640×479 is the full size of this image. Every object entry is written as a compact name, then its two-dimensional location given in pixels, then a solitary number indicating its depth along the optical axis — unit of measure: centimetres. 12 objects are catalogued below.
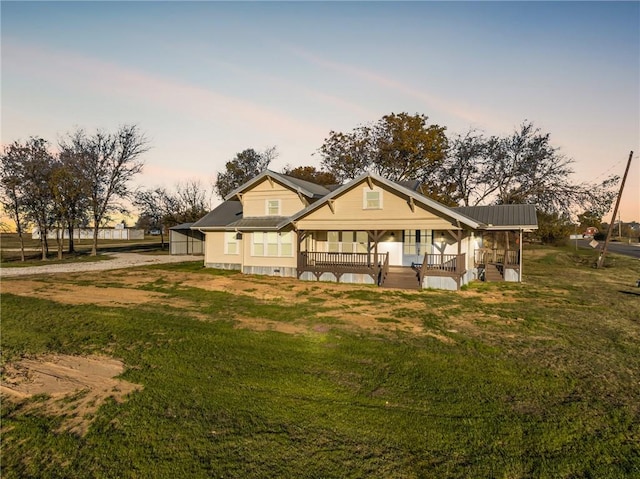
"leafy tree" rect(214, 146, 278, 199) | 5356
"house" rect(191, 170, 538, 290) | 1758
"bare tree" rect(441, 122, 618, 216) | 3444
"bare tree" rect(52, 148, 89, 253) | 2973
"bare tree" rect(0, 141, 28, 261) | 2756
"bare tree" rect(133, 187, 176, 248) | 4864
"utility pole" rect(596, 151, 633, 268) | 2699
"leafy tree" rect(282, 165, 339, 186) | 4175
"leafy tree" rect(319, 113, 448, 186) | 3719
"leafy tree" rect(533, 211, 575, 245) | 3712
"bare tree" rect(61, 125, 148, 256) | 3347
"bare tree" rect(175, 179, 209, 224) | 4844
